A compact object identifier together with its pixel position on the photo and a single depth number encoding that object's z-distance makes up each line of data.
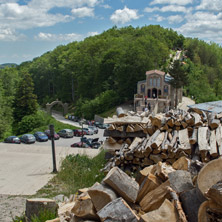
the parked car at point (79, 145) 27.29
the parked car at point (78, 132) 38.44
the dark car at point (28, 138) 33.22
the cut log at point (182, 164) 6.21
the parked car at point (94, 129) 39.42
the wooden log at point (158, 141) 8.30
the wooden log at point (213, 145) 7.66
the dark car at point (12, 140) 32.84
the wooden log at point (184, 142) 8.03
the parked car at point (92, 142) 27.85
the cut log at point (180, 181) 5.27
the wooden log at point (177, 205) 4.47
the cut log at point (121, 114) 10.94
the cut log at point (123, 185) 5.38
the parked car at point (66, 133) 37.38
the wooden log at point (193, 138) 8.16
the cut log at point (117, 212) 4.68
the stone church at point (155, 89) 42.99
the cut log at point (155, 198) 5.20
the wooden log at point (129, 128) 9.72
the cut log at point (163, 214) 4.38
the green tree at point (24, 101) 52.25
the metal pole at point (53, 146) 14.12
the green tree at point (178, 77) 42.12
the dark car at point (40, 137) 34.38
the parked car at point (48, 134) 35.95
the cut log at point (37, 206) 6.53
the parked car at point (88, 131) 38.37
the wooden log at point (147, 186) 5.63
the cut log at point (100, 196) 5.21
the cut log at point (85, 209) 5.22
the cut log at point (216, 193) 4.12
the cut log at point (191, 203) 4.67
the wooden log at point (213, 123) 8.89
